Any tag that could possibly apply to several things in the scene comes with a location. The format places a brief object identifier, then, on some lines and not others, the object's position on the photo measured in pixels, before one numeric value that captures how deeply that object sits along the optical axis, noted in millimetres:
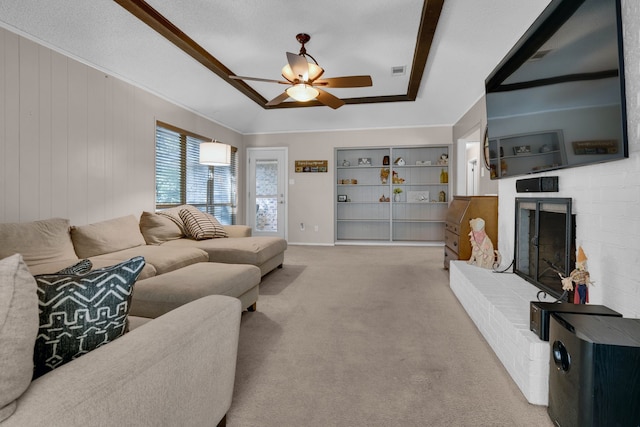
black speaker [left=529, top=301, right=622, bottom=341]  1556
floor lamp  4770
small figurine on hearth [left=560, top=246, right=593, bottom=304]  1791
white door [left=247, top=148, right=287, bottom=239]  6961
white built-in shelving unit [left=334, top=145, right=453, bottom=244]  6766
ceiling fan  3149
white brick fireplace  1530
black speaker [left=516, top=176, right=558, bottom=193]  2240
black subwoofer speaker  1131
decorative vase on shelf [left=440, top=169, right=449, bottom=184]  6614
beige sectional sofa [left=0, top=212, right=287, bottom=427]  695
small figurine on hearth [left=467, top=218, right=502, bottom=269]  3117
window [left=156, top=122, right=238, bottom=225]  4625
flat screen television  1562
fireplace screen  2062
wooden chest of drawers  3600
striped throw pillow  4035
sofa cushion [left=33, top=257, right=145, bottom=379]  818
